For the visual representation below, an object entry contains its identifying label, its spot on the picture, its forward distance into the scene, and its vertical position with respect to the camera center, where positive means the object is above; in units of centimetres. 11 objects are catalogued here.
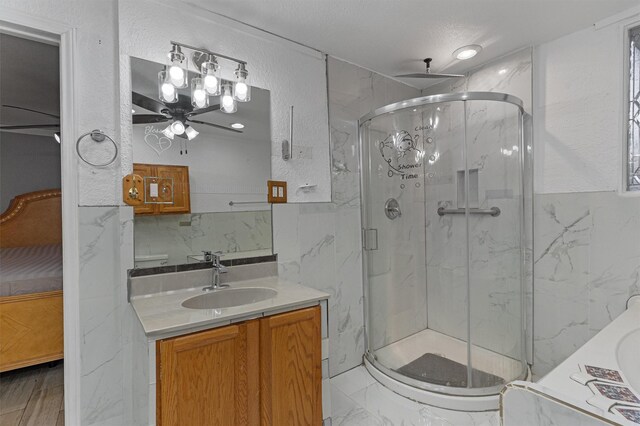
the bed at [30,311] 201 -67
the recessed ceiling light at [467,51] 220 +111
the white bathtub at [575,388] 79 -54
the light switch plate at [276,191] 200 +10
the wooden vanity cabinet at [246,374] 121 -71
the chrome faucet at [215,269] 177 -35
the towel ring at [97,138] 146 +34
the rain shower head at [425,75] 224 +95
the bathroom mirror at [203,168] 161 +23
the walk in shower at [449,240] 212 -26
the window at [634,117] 184 +51
